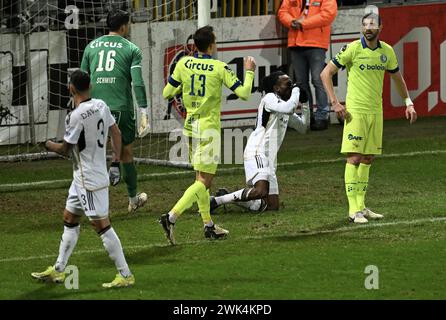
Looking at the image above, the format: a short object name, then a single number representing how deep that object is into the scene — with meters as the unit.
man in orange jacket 20.92
